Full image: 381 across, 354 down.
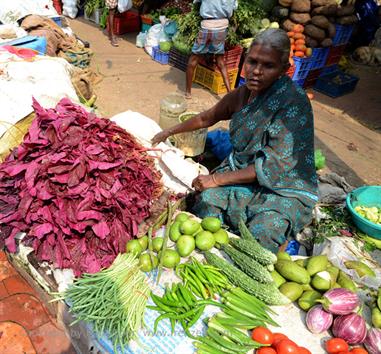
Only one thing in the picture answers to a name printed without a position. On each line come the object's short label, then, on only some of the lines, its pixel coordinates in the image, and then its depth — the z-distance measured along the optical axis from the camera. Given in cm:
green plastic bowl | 304
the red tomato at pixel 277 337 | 186
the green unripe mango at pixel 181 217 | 255
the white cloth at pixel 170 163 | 305
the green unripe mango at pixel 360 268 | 248
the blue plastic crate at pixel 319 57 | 628
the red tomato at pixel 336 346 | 184
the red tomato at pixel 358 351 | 183
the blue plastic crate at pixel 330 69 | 696
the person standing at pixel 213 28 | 512
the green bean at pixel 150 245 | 228
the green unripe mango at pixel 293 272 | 215
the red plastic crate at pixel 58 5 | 911
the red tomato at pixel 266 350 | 177
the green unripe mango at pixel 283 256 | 232
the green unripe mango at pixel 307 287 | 215
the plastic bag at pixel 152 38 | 705
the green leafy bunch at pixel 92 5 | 834
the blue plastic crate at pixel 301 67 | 610
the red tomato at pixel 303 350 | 178
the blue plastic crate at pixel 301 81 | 651
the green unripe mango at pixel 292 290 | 210
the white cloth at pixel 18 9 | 616
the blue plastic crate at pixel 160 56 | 700
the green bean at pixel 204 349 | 180
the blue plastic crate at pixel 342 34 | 650
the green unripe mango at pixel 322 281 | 210
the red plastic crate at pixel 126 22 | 820
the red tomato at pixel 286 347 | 176
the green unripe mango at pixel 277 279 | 216
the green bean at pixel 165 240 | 223
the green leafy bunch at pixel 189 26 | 562
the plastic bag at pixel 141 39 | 762
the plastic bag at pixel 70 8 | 912
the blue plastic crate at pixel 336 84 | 662
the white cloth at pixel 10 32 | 481
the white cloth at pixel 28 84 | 306
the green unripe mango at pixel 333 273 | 217
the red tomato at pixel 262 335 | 184
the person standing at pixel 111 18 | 742
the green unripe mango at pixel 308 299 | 205
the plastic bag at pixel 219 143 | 413
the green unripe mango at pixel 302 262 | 232
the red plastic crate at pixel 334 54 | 671
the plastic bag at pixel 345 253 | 278
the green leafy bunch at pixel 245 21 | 577
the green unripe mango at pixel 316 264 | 222
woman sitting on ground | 246
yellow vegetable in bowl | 302
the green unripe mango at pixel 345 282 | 214
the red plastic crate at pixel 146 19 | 759
